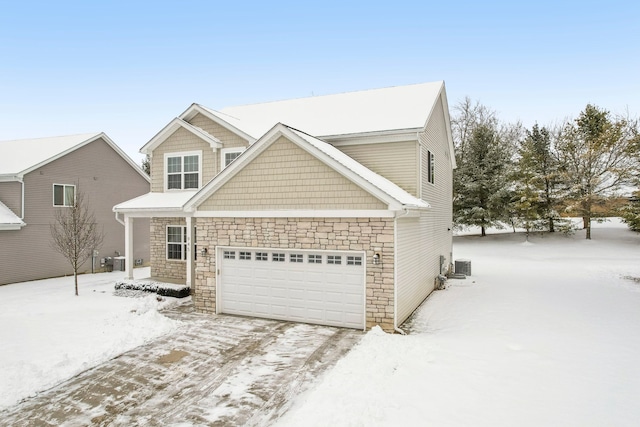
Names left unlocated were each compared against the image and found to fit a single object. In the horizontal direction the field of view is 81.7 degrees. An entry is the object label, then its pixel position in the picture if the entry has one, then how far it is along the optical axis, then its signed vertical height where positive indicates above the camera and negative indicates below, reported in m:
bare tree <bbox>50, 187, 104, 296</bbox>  15.04 -0.82
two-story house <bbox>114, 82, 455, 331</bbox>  9.70 +0.04
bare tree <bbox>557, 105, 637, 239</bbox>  27.70 +4.00
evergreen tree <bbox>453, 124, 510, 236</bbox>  30.70 +2.42
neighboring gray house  17.52 +1.26
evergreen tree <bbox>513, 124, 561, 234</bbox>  29.77 +2.25
